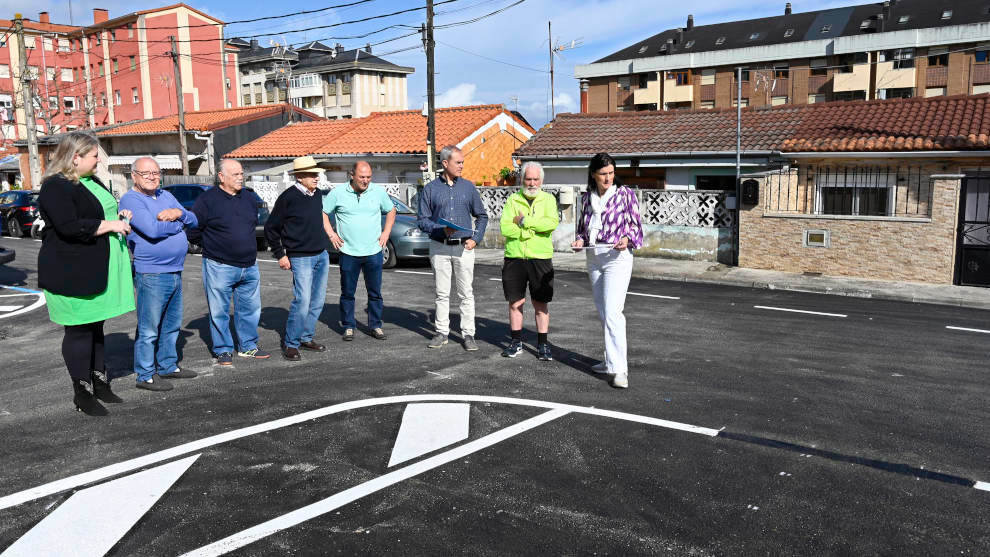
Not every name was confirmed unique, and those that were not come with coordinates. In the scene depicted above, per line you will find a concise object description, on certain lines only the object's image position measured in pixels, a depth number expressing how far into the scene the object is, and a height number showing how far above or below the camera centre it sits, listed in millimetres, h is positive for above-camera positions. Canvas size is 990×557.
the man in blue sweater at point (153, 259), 5852 -434
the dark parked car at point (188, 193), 19828 +316
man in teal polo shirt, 7605 -306
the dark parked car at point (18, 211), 24812 -131
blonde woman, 4996 -343
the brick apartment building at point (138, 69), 55219 +10873
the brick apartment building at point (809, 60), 50156 +10219
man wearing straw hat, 7078 -341
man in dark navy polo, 6531 -385
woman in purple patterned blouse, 6082 -382
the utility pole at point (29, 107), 29672 +4244
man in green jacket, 6777 -471
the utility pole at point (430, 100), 22281 +3036
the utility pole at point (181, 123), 30369 +3436
